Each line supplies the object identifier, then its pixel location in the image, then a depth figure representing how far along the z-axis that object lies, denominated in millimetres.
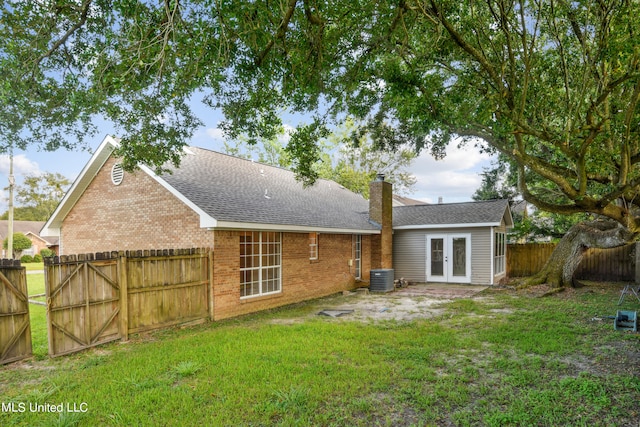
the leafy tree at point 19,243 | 35059
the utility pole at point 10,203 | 23781
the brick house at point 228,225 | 9836
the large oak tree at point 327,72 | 5668
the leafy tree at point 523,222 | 18803
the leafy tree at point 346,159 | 33688
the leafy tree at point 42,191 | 47594
